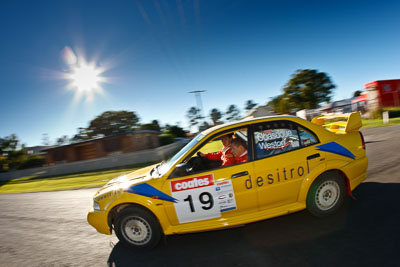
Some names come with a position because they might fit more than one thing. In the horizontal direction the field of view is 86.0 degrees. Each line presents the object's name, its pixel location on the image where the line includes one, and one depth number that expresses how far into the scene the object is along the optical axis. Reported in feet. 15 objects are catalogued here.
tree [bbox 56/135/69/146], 309.22
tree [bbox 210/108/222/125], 311.45
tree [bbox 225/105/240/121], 352.32
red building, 78.23
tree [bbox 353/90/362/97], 266.24
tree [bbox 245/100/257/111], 430.20
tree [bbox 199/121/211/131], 162.07
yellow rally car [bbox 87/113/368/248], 9.99
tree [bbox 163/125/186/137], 151.43
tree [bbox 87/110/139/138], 224.12
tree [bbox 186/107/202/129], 295.48
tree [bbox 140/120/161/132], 209.24
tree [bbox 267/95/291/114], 153.14
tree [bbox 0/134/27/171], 117.65
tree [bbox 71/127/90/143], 226.58
